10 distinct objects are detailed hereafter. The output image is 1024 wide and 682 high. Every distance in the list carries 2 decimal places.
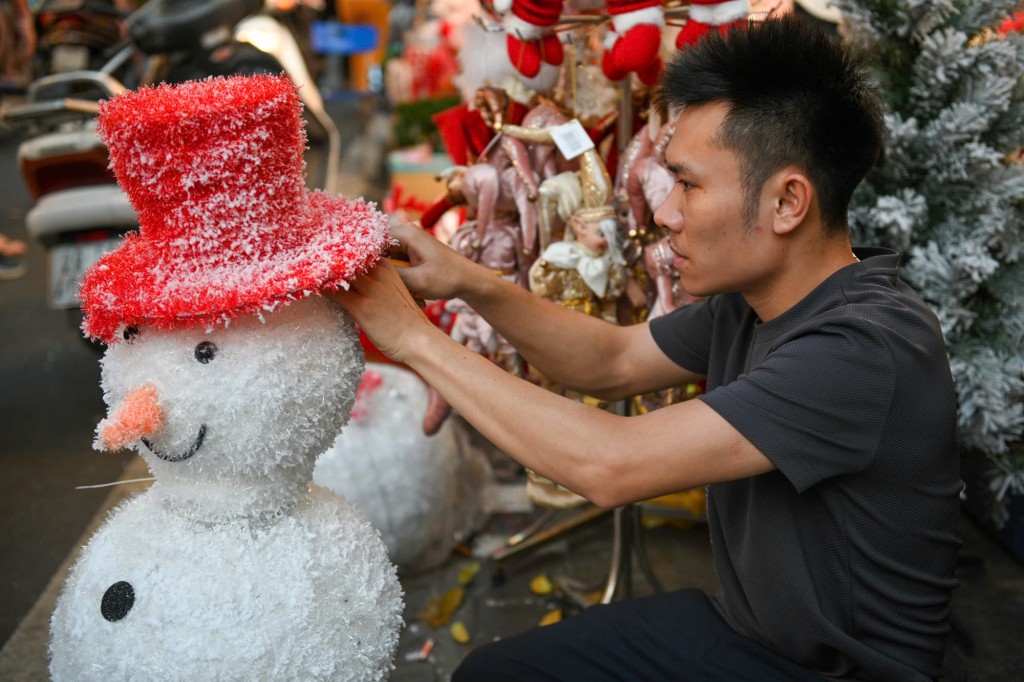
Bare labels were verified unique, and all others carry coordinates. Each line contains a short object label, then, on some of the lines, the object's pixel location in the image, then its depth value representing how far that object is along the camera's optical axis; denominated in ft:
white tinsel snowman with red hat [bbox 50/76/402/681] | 4.10
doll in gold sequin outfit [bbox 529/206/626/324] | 6.96
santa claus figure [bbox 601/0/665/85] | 6.56
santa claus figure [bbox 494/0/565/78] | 6.92
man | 4.41
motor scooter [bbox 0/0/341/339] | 11.18
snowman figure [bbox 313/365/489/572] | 8.09
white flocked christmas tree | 7.15
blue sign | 39.68
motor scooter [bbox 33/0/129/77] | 15.34
